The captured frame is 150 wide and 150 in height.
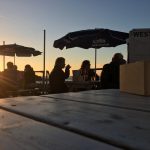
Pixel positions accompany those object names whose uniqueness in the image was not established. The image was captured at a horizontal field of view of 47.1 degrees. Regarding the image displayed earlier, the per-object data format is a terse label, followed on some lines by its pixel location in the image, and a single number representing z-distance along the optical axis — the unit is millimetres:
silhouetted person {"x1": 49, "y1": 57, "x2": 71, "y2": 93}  3168
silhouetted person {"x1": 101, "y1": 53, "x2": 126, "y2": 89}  2983
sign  1326
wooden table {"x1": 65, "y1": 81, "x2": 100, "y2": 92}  3991
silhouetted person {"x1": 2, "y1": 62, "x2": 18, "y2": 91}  3876
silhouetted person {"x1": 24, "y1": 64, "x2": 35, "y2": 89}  4476
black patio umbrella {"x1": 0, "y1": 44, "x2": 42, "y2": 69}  5937
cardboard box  1070
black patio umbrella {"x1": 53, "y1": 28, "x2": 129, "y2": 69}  4524
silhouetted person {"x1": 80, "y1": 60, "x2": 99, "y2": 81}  4289
